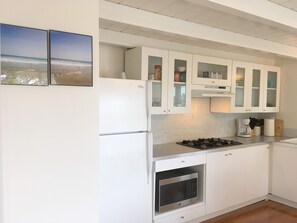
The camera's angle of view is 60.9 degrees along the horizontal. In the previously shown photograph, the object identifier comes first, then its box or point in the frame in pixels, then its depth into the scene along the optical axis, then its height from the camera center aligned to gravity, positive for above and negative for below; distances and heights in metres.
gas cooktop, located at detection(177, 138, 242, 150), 3.17 -0.55
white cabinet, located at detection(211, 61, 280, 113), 3.66 +0.18
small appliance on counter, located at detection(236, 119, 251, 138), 4.06 -0.43
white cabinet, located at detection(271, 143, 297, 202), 3.51 -0.99
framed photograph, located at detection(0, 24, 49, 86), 1.34 +0.24
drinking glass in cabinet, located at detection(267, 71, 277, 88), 4.13 +0.36
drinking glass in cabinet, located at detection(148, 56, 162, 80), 2.90 +0.38
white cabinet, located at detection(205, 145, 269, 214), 3.10 -0.99
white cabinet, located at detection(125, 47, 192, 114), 2.85 +0.31
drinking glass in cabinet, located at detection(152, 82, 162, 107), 2.94 +0.08
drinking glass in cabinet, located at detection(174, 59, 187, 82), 3.11 +0.38
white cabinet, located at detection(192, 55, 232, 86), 3.23 +0.41
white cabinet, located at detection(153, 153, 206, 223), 2.68 -1.07
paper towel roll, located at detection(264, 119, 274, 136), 4.17 -0.42
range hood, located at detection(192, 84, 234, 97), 3.27 +0.14
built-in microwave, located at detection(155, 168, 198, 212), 2.73 -1.00
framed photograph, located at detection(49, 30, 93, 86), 1.48 +0.25
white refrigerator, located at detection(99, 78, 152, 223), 2.20 -0.48
